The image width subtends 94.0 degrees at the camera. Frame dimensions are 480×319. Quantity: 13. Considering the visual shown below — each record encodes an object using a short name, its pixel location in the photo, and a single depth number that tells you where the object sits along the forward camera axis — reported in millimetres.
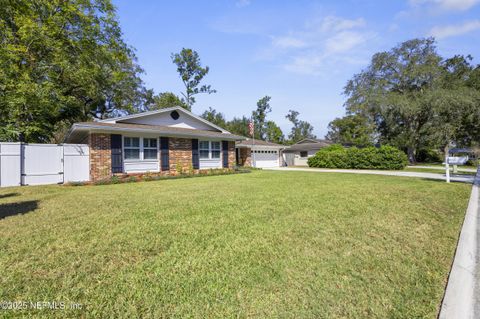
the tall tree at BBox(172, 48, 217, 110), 30781
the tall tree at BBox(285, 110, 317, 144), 58938
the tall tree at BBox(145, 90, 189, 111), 29966
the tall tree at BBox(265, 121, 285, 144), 46469
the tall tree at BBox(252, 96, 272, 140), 47125
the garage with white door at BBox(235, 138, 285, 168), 23734
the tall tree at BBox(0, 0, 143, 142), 13727
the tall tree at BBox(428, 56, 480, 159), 23250
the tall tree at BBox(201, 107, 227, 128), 43131
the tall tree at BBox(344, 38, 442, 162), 25344
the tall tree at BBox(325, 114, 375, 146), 31045
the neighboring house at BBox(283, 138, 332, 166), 30594
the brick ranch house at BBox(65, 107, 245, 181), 11430
